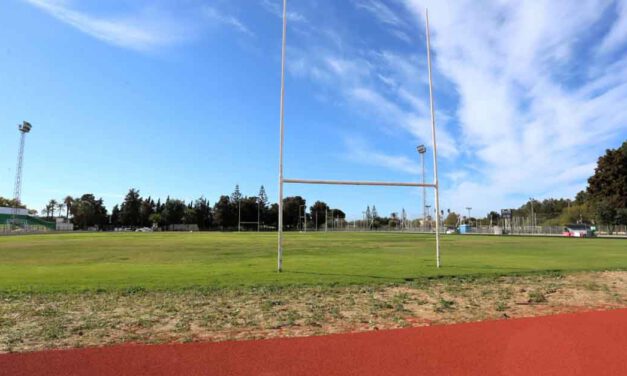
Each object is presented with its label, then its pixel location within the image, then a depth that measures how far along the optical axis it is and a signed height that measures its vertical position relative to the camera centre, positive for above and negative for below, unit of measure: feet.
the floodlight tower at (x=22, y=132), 226.99 +50.33
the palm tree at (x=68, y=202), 472.03 +29.68
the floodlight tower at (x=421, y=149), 218.18 +39.90
